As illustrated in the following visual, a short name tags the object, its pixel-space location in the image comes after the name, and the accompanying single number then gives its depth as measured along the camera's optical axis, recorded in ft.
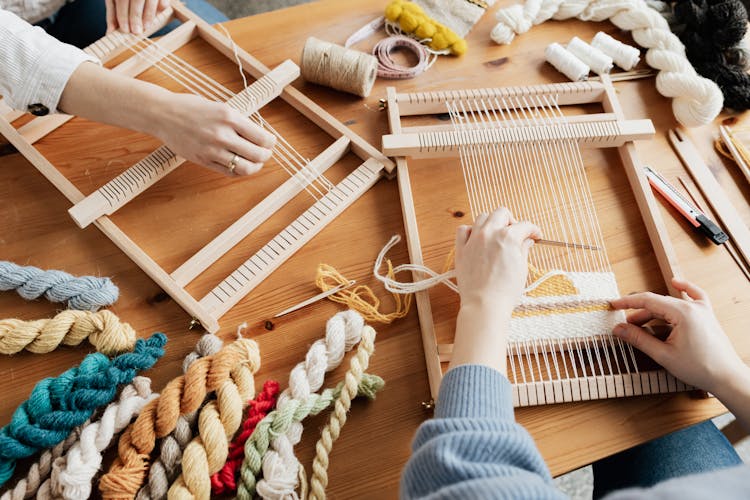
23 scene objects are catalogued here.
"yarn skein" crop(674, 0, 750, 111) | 4.54
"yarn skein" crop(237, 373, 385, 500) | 3.12
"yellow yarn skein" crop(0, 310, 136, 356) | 3.45
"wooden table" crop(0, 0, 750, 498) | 3.43
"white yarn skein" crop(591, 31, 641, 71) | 4.74
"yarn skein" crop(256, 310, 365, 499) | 3.09
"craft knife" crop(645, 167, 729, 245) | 4.06
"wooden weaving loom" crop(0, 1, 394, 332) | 3.74
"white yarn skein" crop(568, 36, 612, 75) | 4.71
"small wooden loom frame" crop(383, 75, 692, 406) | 3.45
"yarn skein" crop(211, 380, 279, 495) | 3.17
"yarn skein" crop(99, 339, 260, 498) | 3.07
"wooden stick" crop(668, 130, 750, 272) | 4.12
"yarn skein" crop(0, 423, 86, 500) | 3.08
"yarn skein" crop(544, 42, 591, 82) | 4.68
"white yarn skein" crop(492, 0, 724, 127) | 4.42
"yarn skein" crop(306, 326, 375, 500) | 3.18
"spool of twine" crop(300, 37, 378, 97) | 4.39
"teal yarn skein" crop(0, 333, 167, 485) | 3.11
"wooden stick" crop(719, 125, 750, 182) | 4.35
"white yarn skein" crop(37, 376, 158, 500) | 3.04
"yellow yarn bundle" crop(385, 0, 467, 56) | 4.80
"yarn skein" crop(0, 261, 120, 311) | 3.61
